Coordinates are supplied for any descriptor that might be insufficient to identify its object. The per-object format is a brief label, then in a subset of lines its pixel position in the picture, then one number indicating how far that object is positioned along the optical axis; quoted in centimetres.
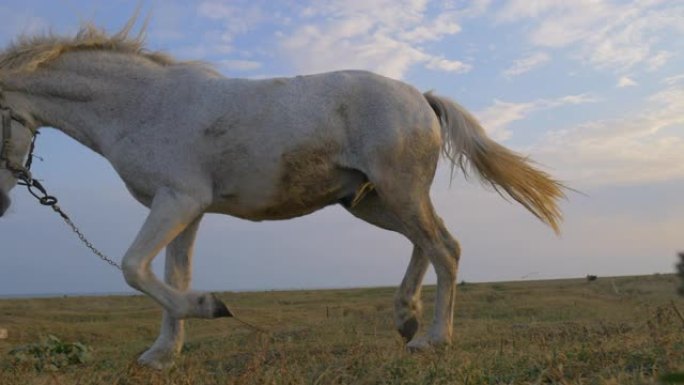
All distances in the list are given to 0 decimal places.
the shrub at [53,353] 531
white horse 498
